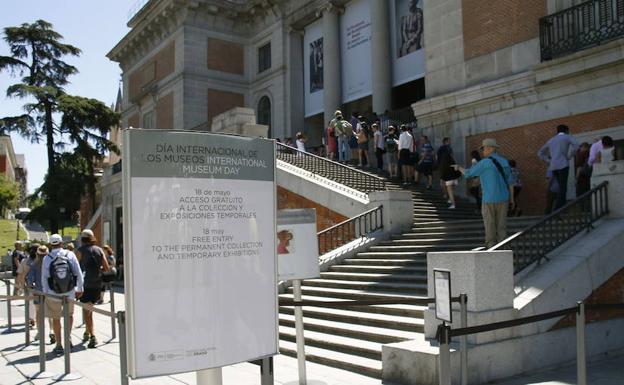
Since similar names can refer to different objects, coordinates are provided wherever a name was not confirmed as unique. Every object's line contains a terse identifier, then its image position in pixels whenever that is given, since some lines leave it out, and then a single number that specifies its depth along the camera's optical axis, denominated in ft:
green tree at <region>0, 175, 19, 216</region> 257.34
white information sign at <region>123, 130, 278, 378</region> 11.34
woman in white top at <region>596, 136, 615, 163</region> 35.76
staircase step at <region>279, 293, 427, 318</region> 26.91
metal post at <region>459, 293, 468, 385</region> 19.04
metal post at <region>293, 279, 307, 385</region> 21.09
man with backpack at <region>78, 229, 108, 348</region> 33.17
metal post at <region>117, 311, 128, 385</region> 14.37
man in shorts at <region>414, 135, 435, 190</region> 54.24
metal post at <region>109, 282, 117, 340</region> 32.34
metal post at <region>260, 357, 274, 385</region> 12.91
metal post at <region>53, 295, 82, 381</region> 23.97
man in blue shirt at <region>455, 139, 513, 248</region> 28.27
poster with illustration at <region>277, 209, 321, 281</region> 21.14
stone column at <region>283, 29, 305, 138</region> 101.04
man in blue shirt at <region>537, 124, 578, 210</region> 37.68
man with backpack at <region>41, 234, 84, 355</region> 29.27
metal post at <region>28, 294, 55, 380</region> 24.61
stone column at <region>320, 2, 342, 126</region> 91.20
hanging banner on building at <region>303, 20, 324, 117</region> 97.14
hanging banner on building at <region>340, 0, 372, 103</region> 86.84
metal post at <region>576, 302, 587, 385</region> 15.85
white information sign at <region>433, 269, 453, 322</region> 15.56
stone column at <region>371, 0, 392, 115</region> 81.82
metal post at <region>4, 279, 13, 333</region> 39.38
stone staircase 25.36
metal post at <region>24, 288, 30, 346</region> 29.89
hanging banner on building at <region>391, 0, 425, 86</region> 77.82
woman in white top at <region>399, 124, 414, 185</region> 54.44
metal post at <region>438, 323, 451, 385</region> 12.80
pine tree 115.34
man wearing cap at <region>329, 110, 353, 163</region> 64.90
